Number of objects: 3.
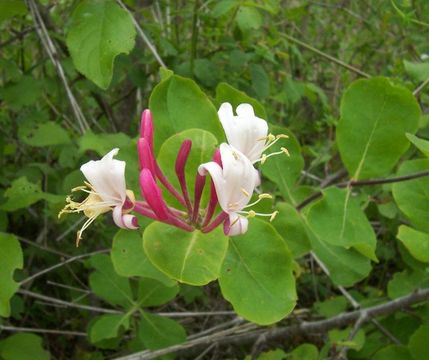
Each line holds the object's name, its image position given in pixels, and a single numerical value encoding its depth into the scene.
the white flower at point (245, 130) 0.24
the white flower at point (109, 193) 0.22
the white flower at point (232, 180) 0.21
